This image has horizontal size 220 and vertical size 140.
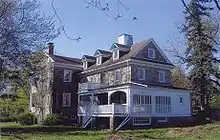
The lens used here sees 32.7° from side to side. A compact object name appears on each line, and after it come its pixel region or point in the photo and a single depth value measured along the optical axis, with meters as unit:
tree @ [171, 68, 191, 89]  61.32
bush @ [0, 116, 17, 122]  57.14
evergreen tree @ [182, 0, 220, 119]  45.22
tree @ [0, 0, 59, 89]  23.48
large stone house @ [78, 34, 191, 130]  36.56
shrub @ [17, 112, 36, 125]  45.65
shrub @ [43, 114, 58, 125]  42.56
